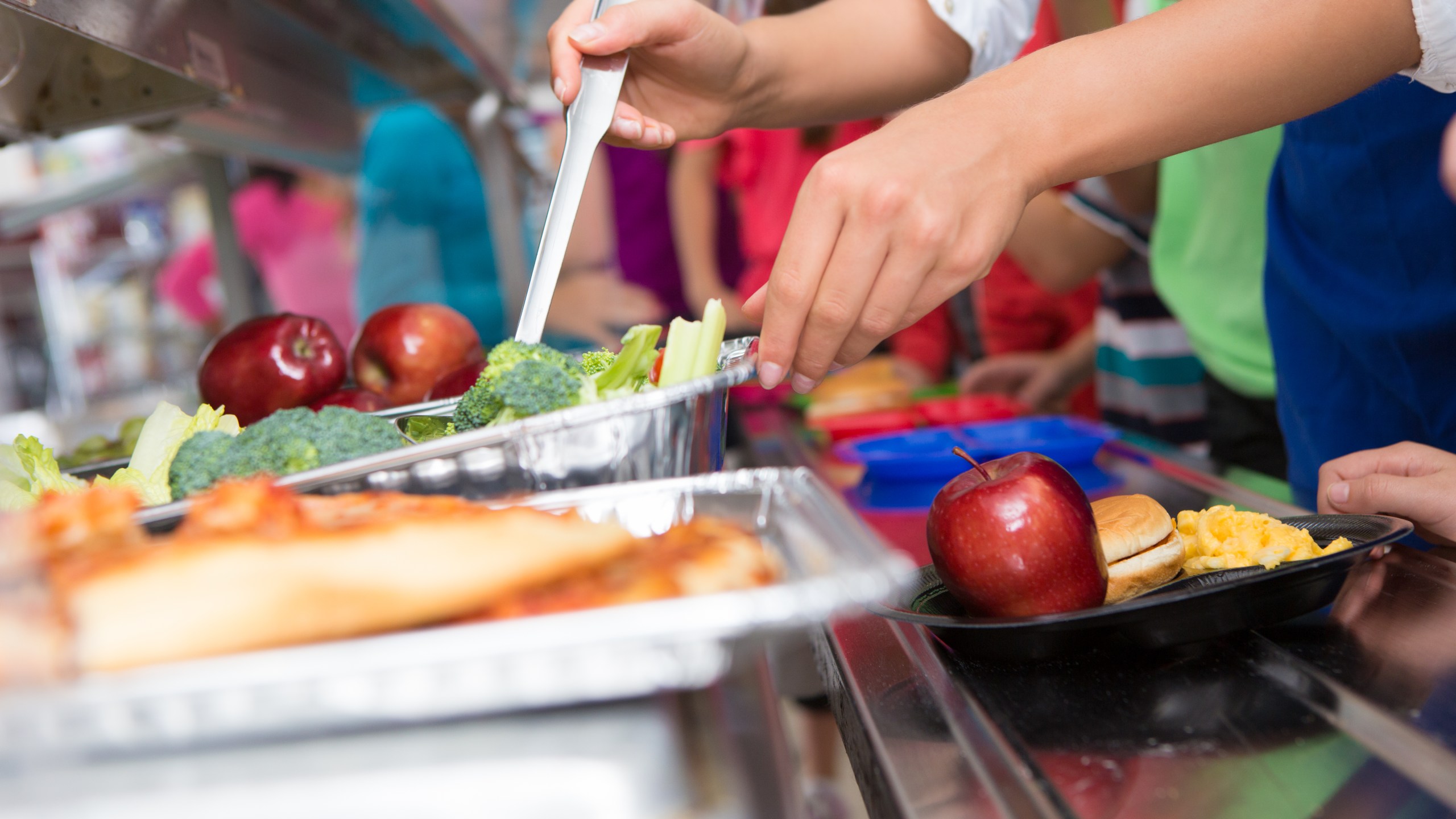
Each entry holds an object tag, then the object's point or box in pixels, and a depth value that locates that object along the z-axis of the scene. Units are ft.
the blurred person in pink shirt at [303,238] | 10.94
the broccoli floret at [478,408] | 2.29
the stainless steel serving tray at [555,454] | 1.88
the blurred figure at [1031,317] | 10.22
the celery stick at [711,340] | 2.52
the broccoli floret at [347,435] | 2.11
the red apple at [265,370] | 3.43
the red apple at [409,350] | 3.93
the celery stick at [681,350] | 2.51
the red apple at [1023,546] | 2.21
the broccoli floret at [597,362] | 2.86
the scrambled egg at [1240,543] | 2.39
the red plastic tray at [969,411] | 6.37
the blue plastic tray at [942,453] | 4.59
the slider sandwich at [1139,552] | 2.41
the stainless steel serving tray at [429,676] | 1.13
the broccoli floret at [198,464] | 2.03
